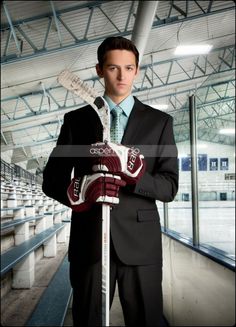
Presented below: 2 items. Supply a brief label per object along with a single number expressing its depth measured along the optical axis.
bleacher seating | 2.29
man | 0.89
